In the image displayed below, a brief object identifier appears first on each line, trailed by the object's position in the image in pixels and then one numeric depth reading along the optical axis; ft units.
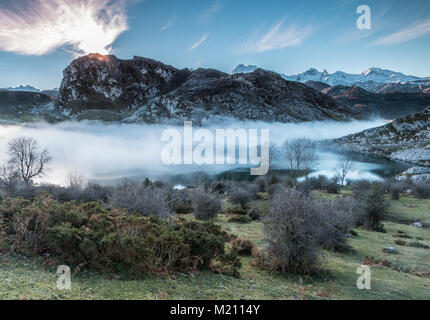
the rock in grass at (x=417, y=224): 95.95
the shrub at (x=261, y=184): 180.19
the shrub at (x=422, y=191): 145.18
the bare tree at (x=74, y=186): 115.12
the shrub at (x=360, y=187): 124.67
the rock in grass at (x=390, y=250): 66.18
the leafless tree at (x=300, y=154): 203.10
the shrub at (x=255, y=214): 116.16
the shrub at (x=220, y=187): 198.95
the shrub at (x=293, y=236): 40.55
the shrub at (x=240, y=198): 135.74
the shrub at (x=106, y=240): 28.96
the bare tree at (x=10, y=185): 88.56
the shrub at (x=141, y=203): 57.82
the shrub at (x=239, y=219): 104.59
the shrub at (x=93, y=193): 112.06
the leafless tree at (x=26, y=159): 158.10
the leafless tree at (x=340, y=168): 243.64
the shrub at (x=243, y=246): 53.01
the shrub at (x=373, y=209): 94.99
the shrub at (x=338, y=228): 60.01
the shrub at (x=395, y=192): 143.23
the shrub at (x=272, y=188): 154.43
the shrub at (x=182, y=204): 131.03
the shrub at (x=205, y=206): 108.06
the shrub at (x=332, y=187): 165.44
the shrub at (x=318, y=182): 183.31
